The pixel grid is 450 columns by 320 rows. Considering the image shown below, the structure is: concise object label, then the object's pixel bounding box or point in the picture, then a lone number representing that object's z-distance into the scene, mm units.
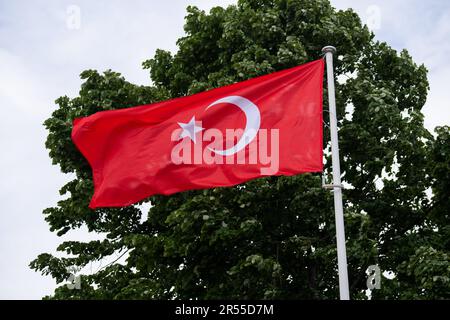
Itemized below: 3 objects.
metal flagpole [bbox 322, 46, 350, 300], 8328
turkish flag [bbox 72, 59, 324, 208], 9000
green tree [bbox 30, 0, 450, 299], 13719
